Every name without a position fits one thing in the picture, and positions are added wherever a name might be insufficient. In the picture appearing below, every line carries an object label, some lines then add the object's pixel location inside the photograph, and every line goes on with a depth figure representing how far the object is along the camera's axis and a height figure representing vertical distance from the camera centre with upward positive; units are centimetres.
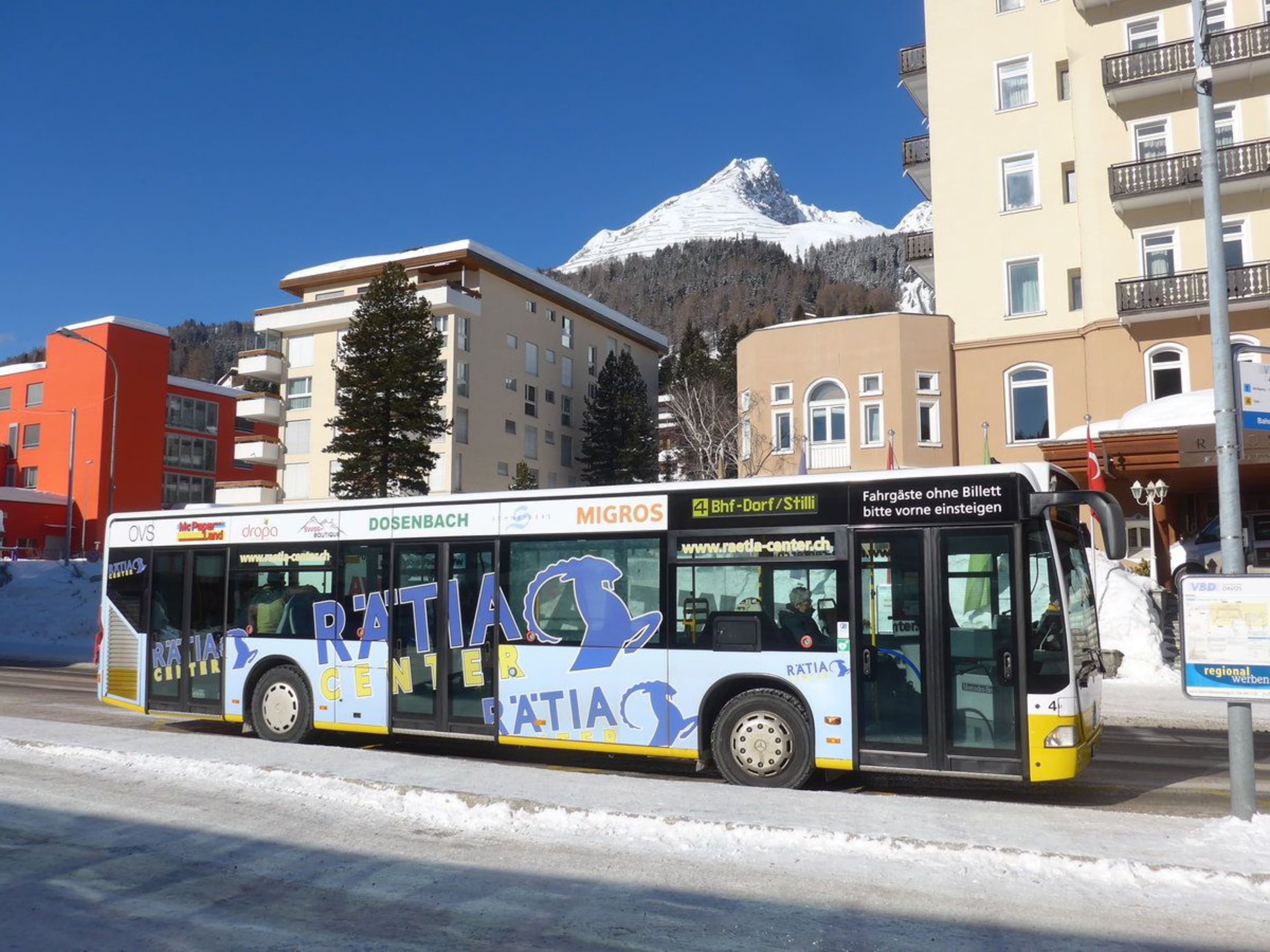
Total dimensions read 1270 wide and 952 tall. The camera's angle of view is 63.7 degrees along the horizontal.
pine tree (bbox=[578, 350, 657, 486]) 6369 +956
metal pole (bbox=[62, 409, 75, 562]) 4116 +323
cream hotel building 2880 +1150
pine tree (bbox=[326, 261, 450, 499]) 3928 +783
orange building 6247 +1023
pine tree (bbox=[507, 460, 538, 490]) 5369 +599
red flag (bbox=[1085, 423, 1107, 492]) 2273 +270
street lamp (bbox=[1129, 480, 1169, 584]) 2588 +250
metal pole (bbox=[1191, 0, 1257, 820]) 759 +147
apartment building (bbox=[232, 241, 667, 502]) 5178 +1222
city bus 874 -31
